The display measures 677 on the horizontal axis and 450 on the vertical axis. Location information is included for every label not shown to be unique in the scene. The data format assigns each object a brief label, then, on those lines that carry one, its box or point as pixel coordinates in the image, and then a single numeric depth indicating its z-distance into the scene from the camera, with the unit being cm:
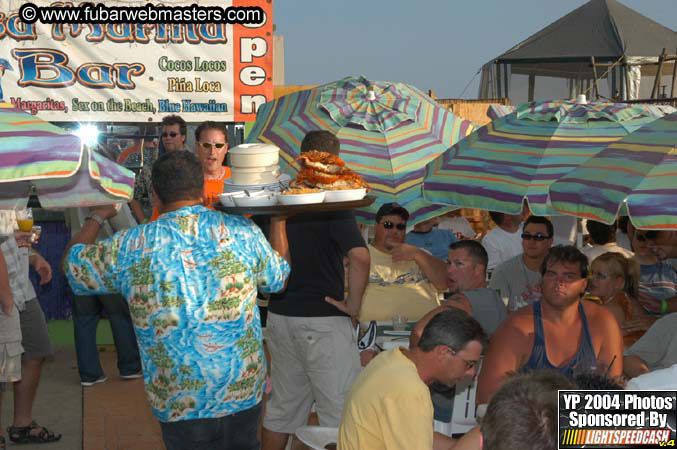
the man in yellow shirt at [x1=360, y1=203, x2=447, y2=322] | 566
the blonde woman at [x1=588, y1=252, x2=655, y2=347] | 565
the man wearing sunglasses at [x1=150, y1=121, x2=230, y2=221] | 591
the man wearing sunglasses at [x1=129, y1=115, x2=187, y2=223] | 614
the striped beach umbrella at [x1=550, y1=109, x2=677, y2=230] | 375
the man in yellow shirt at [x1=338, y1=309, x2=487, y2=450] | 331
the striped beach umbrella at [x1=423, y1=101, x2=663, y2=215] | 518
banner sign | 902
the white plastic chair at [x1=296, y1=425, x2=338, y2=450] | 358
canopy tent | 1866
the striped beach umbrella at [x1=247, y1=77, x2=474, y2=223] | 650
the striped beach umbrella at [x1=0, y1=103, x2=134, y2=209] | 350
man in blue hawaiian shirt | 366
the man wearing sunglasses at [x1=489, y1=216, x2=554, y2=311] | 592
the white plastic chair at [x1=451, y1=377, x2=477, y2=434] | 492
